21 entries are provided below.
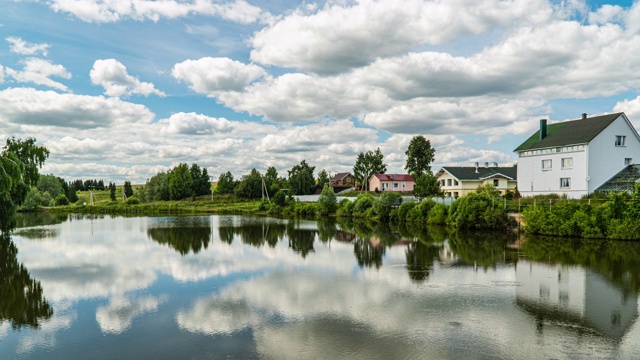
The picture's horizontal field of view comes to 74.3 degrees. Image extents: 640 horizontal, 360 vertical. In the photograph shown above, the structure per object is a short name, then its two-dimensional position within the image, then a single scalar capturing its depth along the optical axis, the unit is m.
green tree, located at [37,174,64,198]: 109.60
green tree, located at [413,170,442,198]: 54.66
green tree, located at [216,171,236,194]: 103.06
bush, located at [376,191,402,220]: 50.41
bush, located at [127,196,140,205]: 96.94
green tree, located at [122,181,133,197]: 136.00
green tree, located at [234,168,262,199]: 93.31
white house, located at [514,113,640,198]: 37.88
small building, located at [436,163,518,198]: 59.88
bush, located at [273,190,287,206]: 70.62
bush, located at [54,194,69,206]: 98.06
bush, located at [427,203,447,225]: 42.56
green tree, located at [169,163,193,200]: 101.06
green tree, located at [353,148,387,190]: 93.00
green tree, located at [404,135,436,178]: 80.25
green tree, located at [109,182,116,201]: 118.29
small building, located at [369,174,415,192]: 84.06
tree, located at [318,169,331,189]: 99.94
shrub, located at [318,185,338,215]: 61.59
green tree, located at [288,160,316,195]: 90.94
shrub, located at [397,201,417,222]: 47.50
